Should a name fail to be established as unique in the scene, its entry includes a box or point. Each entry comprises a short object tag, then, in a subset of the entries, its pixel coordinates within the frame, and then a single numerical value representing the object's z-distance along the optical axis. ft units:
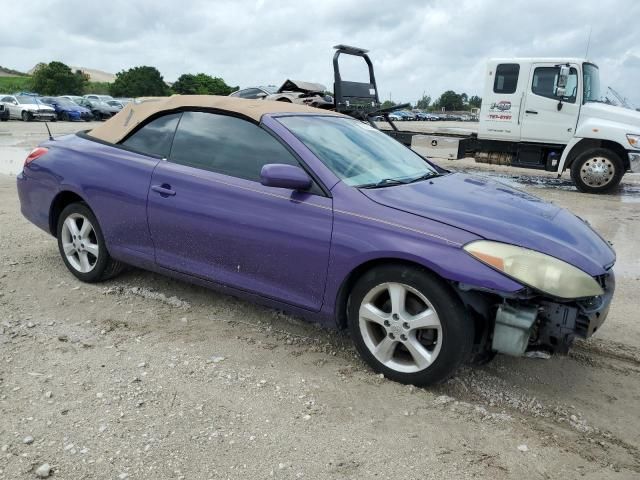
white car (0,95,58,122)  95.55
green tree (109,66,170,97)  227.20
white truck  35.55
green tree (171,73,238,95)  215.31
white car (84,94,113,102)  118.62
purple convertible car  9.69
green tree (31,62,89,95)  215.10
